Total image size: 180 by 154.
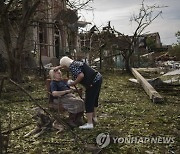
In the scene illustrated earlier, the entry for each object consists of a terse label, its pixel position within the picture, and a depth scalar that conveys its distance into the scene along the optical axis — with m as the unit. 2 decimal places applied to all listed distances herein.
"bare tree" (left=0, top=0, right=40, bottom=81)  8.20
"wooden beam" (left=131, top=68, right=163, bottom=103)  5.41
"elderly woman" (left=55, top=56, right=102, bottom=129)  3.56
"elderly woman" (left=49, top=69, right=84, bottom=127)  3.80
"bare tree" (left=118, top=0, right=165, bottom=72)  11.78
